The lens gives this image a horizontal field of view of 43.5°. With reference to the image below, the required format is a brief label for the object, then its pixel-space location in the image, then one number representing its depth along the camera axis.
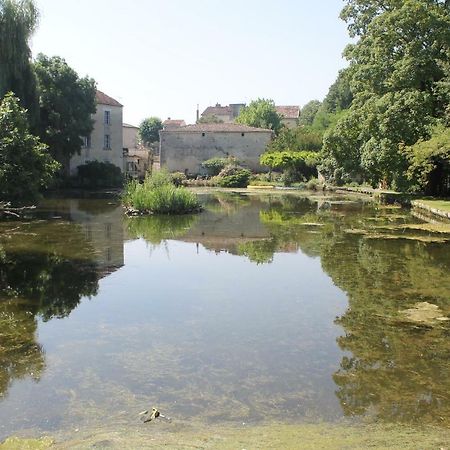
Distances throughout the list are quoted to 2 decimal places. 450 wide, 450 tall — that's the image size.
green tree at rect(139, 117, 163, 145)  96.19
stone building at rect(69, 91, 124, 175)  48.09
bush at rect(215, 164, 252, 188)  53.34
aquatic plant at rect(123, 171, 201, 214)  25.84
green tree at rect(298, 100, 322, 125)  100.81
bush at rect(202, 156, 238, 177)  57.41
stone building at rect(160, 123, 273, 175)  61.59
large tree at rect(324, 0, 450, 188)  27.92
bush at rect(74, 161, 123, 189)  46.38
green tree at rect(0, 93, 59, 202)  19.59
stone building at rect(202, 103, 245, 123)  105.46
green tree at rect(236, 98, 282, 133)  81.81
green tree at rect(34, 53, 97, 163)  40.03
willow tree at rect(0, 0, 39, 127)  28.98
